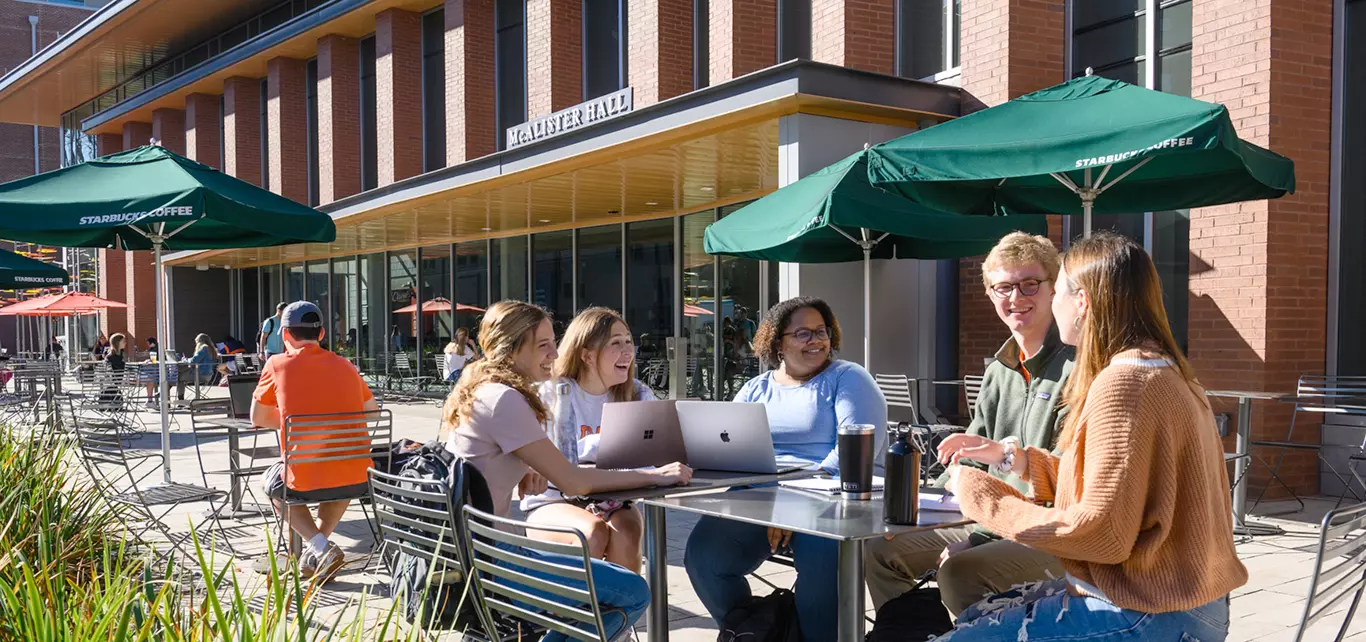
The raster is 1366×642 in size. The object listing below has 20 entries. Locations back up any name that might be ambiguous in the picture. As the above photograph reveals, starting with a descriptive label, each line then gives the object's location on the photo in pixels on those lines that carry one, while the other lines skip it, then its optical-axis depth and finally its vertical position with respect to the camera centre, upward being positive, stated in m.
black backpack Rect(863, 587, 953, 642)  3.58 -1.10
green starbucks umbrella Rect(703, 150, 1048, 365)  6.70 +0.43
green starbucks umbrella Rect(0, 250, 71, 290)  13.72 +0.26
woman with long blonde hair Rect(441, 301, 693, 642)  3.98 -0.54
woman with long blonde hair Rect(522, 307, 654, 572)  5.07 -0.40
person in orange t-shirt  6.04 -0.64
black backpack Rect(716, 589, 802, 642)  4.05 -1.25
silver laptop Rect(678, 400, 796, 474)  4.26 -0.57
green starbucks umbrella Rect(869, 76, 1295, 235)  4.84 +0.65
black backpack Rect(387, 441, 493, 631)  3.43 -0.90
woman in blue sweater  4.33 -0.52
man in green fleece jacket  3.47 -0.46
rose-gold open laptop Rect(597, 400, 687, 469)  4.27 -0.58
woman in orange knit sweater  2.46 -0.47
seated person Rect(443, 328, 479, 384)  16.08 -0.94
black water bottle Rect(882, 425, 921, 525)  3.10 -0.56
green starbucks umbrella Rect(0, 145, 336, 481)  7.08 +0.58
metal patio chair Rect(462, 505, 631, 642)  2.97 -0.88
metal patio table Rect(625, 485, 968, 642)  3.10 -0.70
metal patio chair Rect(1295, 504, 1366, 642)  2.92 -0.76
